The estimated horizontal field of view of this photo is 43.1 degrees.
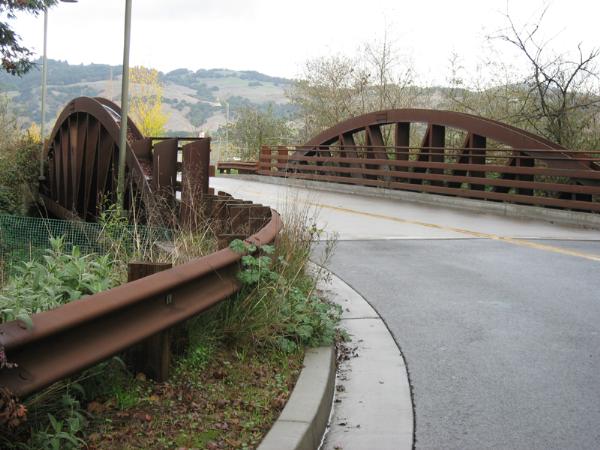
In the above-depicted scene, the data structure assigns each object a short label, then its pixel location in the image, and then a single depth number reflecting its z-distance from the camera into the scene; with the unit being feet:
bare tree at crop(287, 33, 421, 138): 113.29
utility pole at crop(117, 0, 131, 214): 45.11
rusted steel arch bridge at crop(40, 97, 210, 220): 34.73
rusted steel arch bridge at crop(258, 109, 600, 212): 56.59
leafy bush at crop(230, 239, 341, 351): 16.31
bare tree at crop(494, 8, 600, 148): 66.23
